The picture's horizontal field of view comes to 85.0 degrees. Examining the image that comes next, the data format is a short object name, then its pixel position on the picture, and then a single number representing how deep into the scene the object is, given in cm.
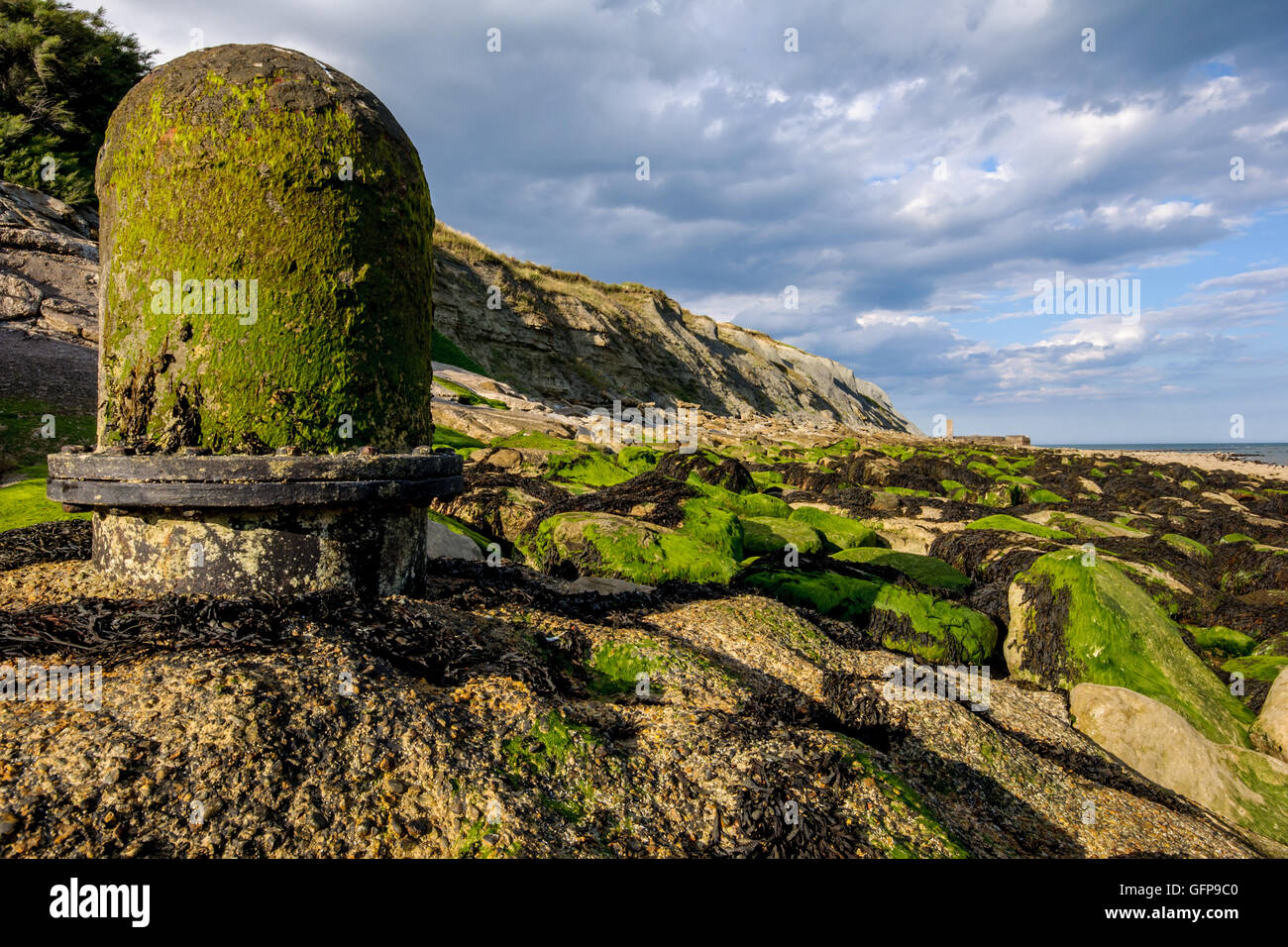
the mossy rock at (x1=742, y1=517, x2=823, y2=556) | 746
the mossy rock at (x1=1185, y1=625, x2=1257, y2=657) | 706
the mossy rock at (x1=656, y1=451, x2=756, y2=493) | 1139
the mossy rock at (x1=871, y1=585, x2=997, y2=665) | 569
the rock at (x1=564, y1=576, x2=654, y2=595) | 500
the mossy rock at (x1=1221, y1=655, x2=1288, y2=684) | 616
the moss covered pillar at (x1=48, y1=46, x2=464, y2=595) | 296
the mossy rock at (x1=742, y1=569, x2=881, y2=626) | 598
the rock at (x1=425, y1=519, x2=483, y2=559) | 529
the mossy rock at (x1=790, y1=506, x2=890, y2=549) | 877
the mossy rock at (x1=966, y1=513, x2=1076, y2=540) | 950
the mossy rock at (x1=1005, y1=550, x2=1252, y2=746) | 530
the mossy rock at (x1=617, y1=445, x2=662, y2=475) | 1152
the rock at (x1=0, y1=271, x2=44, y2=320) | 1091
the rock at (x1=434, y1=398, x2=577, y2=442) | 1298
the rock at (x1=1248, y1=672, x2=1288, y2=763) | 500
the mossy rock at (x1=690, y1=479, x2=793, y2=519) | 889
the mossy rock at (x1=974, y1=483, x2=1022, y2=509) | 1434
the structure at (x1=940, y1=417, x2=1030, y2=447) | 4844
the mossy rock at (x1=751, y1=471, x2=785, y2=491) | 1449
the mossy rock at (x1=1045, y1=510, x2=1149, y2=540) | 1084
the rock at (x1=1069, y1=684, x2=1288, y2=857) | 416
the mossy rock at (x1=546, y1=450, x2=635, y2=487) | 982
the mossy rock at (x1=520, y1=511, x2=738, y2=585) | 566
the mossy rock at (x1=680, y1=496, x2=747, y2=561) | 663
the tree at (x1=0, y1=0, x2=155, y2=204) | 1748
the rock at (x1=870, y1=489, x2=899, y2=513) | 1234
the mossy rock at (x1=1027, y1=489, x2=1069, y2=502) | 1481
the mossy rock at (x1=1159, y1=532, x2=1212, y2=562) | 1048
